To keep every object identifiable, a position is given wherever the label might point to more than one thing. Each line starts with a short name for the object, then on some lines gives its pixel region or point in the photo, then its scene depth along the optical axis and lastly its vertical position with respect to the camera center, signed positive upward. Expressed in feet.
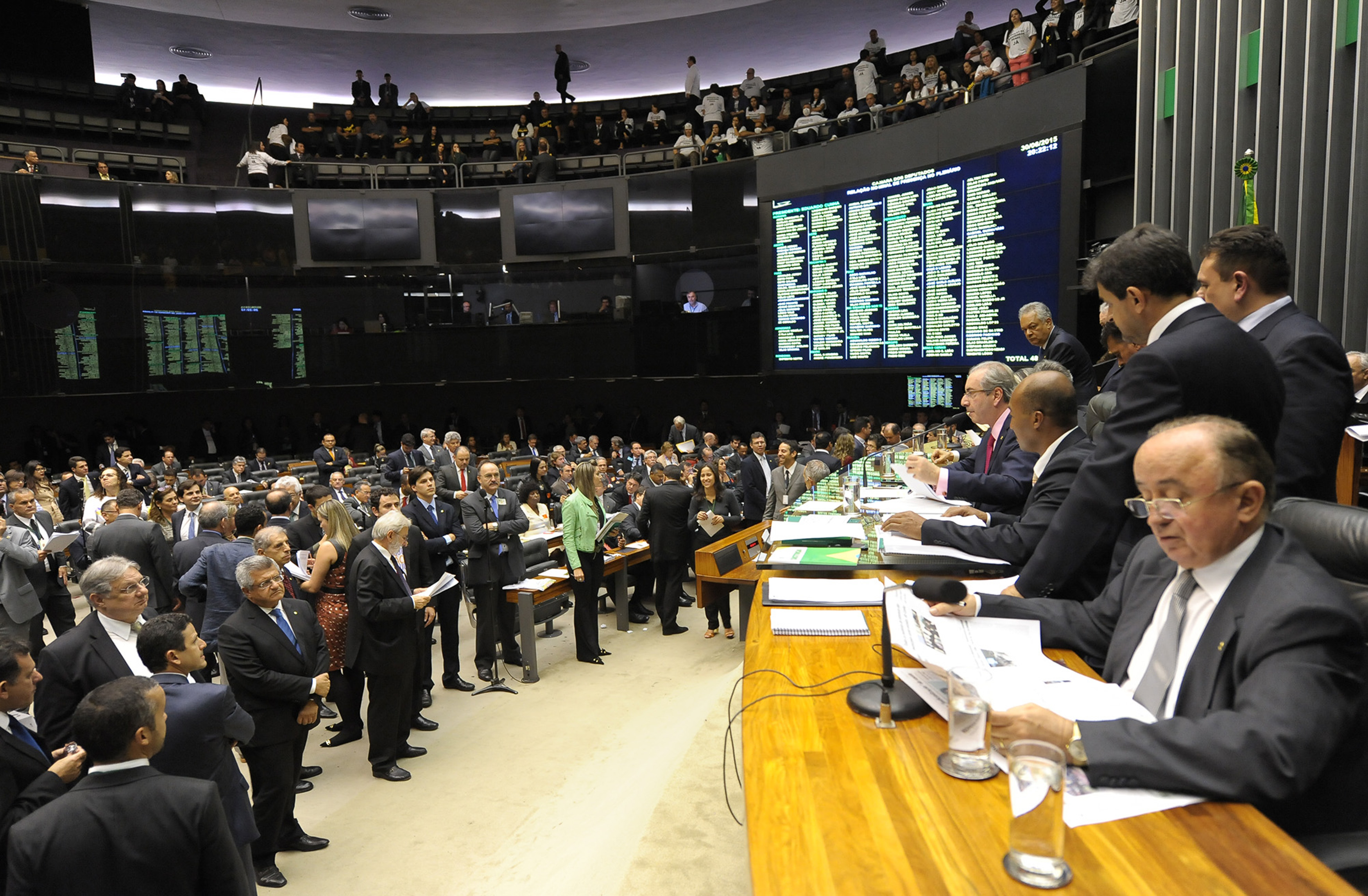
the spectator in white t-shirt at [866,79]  45.96 +17.01
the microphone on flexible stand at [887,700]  5.01 -2.12
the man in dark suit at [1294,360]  7.75 +0.01
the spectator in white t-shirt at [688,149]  49.80 +14.52
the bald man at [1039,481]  7.49 -1.11
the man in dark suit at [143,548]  18.75 -3.76
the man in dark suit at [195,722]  9.12 -3.96
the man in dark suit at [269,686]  12.19 -4.67
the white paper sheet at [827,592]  7.25 -2.07
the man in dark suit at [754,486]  28.12 -3.98
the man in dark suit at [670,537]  25.31 -5.16
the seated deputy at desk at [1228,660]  4.03 -1.70
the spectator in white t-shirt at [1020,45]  33.22 +14.04
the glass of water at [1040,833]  3.51 -2.10
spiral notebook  6.65 -2.14
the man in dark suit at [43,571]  19.39 -4.53
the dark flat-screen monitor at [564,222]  53.42 +10.67
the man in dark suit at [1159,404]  6.14 -0.31
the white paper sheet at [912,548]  7.84 -1.83
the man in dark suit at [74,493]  31.35 -4.06
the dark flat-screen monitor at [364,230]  53.67 +10.51
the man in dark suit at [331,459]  40.01 -4.00
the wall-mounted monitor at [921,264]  31.55 +4.83
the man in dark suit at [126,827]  6.78 -3.83
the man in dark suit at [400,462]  34.42 -3.53
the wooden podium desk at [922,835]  3.49 -2.25
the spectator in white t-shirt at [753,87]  53.06 +19.27
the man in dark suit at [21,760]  8.01 -3.89
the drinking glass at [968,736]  4.39 -2.07
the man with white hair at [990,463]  9.52 -1.21
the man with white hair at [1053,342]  15.11 +0.49
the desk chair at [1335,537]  5.05 -1.17
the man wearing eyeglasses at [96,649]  10.03 -3.40
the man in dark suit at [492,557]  20.66 -4.73
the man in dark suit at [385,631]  15.39 -4.93
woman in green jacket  22.22 -4.90
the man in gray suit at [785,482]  25.07 -3.57
